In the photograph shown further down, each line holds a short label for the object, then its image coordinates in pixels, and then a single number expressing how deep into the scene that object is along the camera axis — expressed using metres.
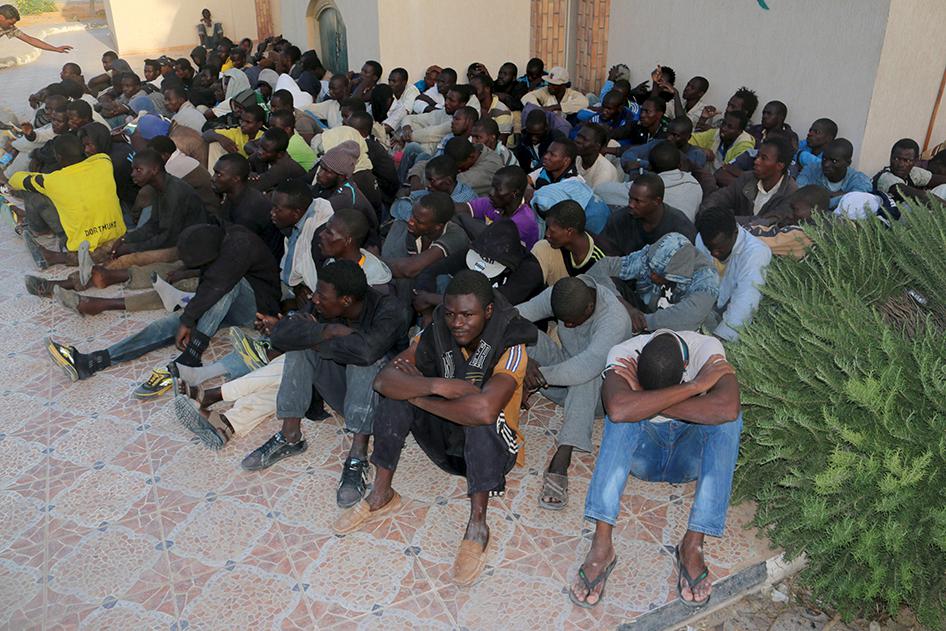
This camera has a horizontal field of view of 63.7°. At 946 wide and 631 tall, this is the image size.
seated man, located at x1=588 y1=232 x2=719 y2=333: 3.84
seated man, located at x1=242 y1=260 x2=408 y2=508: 3.65
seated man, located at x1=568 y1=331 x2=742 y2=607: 2.95
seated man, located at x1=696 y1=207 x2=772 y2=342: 3.89
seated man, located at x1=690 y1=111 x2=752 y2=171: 6.70
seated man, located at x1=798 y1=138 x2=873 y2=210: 5.52
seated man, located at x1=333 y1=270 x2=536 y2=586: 3.17
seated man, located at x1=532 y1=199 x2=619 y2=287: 4.10
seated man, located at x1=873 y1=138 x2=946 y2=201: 5.36
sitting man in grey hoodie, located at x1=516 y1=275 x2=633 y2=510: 3.55
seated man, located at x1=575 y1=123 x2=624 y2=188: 5.80
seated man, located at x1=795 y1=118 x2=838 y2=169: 6.12
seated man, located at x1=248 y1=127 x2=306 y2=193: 6.00
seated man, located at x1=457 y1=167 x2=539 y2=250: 4.69
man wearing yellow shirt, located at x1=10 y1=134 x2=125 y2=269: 5.80
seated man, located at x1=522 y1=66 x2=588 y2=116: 8.55
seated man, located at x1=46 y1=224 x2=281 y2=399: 4.57
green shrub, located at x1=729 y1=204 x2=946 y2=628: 2.78
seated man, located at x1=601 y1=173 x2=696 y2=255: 4.46
